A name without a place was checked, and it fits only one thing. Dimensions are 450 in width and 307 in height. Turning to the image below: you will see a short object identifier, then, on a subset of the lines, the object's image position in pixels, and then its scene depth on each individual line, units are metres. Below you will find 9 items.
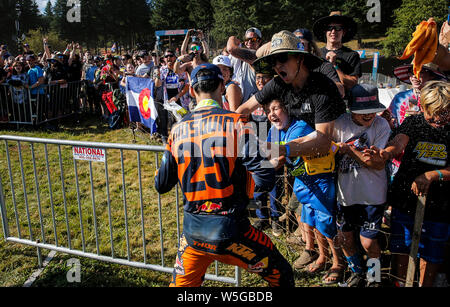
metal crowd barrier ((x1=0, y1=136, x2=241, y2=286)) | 3.29
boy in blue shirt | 2.91
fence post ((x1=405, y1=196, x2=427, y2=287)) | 2.46
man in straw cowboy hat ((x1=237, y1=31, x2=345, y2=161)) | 2.46
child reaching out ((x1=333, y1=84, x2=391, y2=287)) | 2.80
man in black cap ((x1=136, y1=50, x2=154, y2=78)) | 10.22
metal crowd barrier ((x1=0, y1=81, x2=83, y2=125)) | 9.55
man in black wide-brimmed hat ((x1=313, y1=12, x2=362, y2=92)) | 3.58
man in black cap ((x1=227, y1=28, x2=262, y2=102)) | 4.78
